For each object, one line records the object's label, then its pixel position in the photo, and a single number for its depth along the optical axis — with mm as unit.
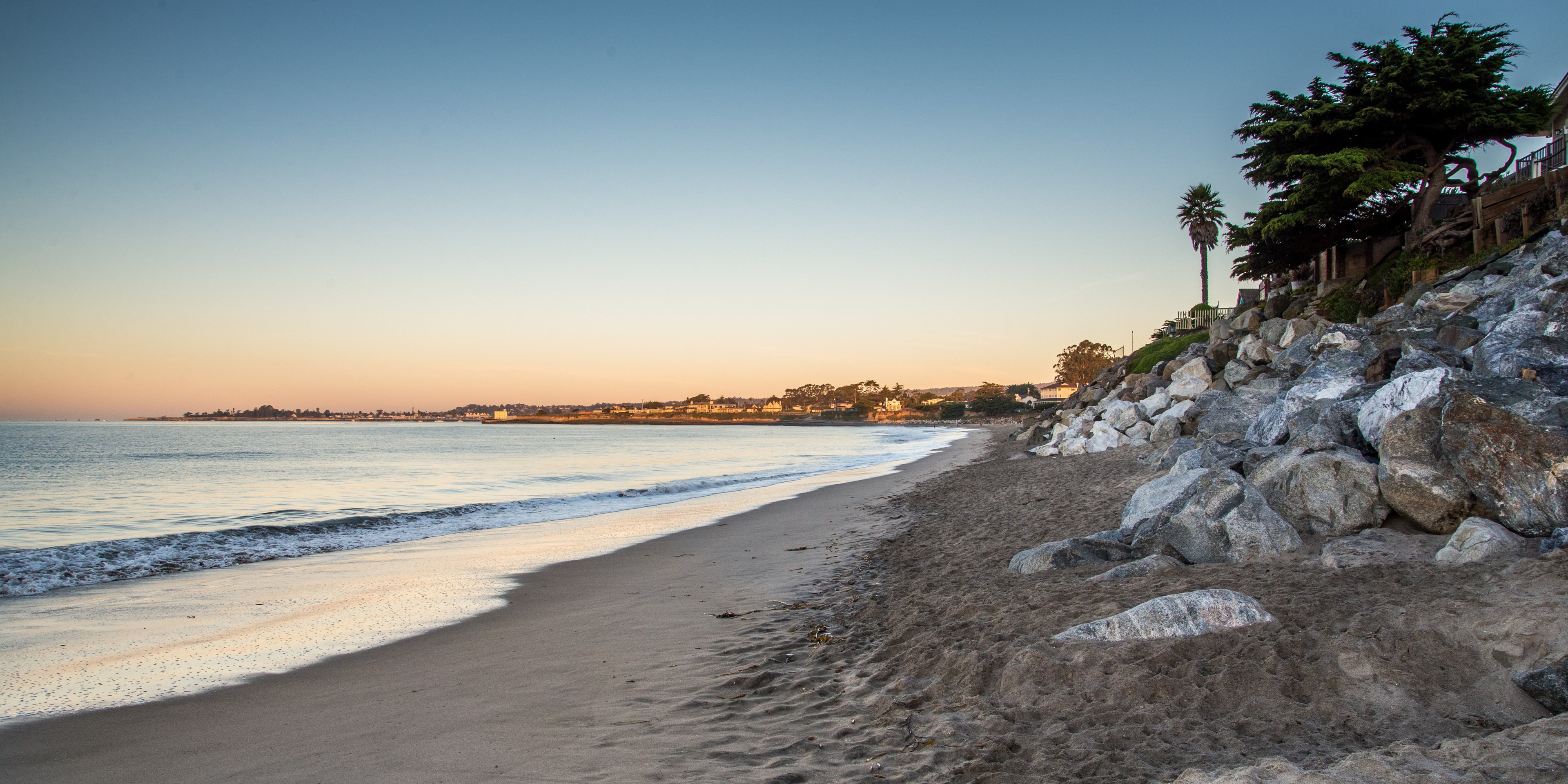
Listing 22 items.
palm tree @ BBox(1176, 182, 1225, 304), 54781
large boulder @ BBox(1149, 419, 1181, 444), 17734
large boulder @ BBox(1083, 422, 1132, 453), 21094
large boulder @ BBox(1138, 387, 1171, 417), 21781
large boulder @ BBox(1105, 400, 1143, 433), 22438
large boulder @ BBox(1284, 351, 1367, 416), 10508
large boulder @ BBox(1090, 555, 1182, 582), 5855
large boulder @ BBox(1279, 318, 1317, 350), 18922
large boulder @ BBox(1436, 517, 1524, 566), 4699
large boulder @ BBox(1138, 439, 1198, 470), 11703
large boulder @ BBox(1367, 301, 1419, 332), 13906
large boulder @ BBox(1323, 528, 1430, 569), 5164
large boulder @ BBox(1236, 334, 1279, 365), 19422
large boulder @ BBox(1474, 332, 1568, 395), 8423
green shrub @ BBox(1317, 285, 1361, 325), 21062
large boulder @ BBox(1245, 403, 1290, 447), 9727
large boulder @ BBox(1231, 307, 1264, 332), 25406
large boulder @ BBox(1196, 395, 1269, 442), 13594
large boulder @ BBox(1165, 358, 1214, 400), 20938
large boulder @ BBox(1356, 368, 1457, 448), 6855
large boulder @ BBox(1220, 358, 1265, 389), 18391
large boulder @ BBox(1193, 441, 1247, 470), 8484
